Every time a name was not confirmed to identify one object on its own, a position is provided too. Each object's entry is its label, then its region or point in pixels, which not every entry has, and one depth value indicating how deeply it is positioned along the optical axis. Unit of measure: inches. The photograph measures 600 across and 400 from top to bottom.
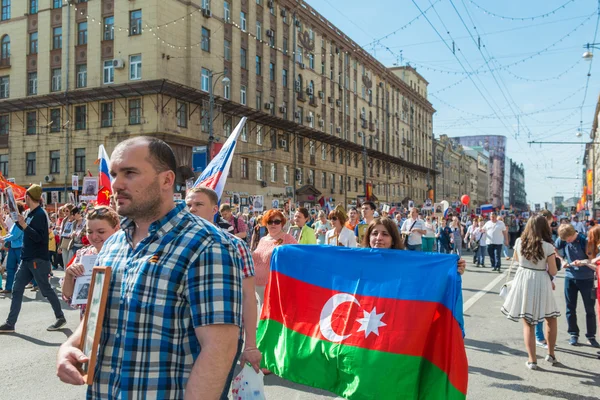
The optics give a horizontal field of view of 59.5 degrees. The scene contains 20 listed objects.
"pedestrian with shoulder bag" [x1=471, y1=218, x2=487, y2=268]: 702.6
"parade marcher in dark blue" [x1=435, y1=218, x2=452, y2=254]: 797.9
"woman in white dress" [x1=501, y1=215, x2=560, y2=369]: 239.5
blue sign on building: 897.1
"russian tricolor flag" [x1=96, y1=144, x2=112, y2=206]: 466.0
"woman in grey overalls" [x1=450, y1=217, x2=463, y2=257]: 768.9
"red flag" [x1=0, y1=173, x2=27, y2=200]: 704.6
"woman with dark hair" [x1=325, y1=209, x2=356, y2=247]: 338.6
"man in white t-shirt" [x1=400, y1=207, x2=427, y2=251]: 513.0
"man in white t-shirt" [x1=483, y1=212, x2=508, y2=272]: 635.5
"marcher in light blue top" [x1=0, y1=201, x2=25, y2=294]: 434.1
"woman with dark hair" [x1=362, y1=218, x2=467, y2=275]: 207.6
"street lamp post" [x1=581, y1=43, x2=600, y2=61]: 867.0
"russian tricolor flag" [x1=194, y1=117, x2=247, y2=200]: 265.3
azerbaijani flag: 165.6
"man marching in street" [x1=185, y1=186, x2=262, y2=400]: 134.6
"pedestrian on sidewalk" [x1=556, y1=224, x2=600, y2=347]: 283.7
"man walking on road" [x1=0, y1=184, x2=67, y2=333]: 291.3
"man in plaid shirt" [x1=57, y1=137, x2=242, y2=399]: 76.0
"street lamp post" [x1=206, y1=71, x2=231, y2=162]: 991.8
